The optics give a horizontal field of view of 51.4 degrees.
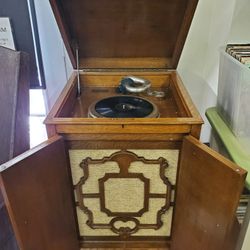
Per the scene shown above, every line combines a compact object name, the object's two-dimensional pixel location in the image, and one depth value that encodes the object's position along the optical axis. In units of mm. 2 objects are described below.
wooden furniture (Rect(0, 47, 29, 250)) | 891
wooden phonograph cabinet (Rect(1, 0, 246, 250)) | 721
